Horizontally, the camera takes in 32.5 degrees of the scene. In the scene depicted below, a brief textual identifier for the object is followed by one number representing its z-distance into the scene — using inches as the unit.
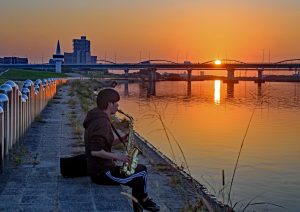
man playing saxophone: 243.9
